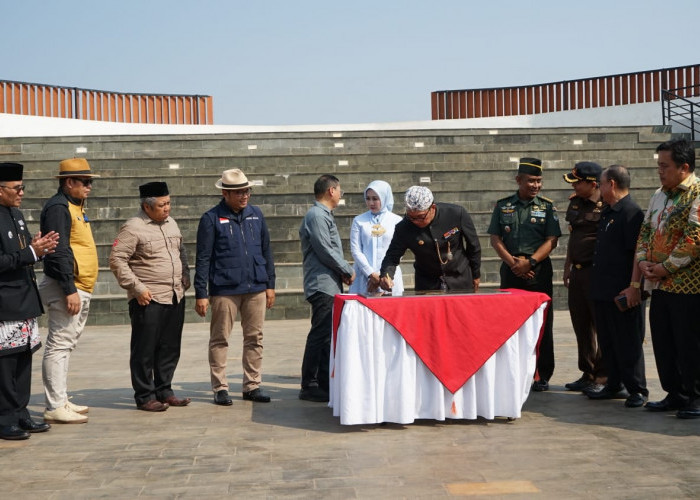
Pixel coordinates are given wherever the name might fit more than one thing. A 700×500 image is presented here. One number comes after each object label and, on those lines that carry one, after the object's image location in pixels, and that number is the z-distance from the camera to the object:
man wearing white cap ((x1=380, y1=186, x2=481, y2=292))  6.25
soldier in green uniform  6.81
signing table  5.45
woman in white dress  7.25
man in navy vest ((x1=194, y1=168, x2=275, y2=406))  6.47
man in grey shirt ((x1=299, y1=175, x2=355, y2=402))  6.66
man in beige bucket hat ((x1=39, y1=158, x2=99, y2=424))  5.64
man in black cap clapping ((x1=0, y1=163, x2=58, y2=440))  5.23
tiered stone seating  13.01
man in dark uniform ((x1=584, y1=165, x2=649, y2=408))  6.11
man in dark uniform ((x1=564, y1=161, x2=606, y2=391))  6.64
